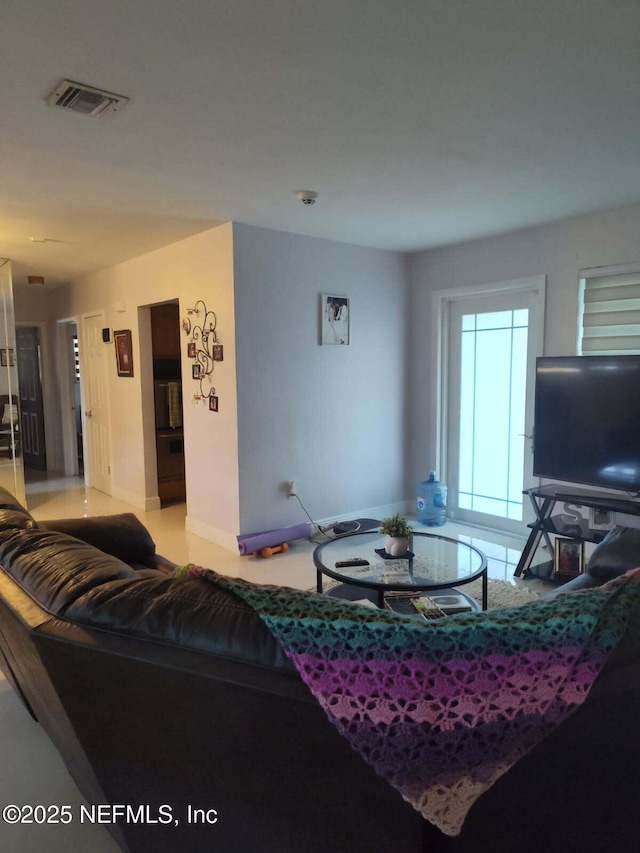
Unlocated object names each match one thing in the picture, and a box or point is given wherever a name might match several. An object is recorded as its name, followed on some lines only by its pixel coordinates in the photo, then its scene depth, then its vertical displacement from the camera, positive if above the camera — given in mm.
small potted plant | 2885 -882
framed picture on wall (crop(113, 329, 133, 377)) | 5504 +171
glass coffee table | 2539 -981
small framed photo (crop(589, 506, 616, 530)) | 3443 -958
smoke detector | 3305 +1013
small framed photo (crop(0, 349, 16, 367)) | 5348 +118
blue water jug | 4988 -1219
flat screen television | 3416 -362
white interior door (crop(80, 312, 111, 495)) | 6207 -393
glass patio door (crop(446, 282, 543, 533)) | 4480 -341
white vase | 2883 -922
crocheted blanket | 1044 -604
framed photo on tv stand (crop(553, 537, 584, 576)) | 3469 -1193
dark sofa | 1093 -771
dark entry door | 7715 -359
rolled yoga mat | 4141 -1289
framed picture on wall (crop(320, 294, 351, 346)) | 4645 +391
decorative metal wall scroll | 4293 +168
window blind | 3787 +334
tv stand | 3381 -985
